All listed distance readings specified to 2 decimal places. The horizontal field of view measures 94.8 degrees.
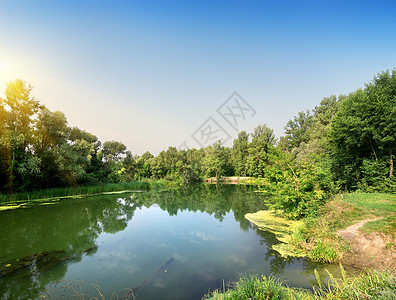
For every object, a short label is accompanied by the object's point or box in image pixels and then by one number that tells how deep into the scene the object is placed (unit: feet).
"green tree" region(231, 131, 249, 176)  171.73
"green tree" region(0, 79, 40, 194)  52.39
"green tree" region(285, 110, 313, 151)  150.92
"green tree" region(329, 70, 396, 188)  40.06
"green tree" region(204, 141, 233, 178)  160.04
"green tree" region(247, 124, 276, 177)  150.24
